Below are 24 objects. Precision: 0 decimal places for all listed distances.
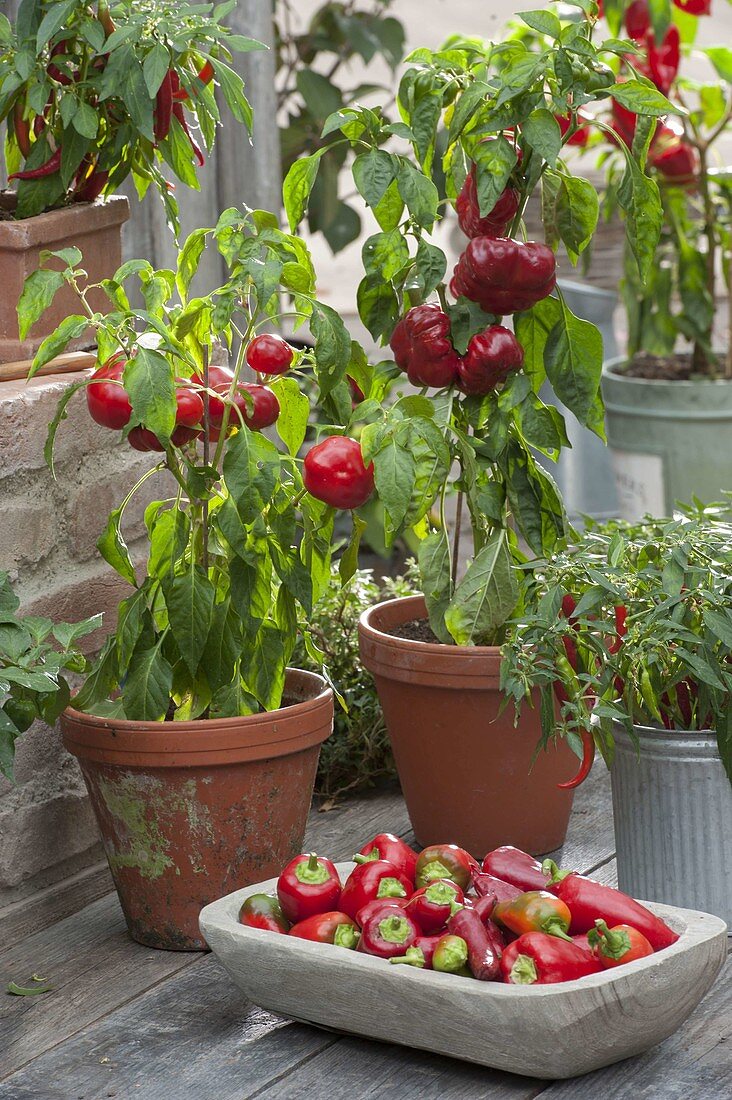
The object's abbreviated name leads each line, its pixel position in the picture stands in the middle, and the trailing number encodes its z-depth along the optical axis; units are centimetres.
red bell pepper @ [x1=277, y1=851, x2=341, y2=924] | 263
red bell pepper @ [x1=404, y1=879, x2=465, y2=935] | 258
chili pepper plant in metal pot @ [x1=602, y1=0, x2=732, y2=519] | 407
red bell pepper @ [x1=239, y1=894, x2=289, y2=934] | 263
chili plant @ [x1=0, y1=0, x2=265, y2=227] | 281
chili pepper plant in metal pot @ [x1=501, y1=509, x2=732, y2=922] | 269
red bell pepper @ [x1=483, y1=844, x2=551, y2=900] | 264
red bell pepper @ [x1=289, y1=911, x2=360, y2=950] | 259
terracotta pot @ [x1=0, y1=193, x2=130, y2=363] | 292
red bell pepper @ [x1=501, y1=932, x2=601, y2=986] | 251
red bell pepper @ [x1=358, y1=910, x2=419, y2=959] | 256
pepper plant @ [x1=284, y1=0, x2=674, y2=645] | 274
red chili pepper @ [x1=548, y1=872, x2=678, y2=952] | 256
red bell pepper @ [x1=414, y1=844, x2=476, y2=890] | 264
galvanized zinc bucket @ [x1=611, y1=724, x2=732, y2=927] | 276
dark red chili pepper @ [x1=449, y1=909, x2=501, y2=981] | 252
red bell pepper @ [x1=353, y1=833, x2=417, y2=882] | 267
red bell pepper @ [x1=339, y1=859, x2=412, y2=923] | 262
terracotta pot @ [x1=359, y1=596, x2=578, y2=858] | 291
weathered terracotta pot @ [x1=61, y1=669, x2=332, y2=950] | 276
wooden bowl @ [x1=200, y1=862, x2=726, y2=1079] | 249
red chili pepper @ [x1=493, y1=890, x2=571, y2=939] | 256
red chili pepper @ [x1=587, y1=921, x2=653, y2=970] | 252
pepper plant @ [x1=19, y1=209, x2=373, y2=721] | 269
